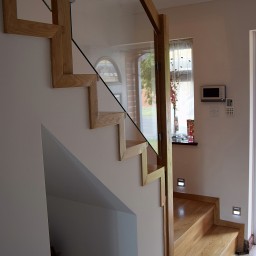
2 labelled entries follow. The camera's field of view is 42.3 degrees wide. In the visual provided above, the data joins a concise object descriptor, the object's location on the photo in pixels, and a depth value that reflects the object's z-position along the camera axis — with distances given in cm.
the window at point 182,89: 400
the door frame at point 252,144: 354
